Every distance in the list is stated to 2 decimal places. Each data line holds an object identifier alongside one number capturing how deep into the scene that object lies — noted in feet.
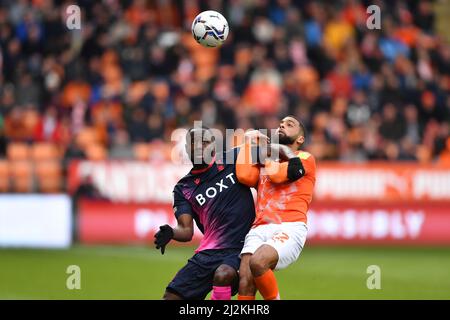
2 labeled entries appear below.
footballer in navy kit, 58.03
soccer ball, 66.49
